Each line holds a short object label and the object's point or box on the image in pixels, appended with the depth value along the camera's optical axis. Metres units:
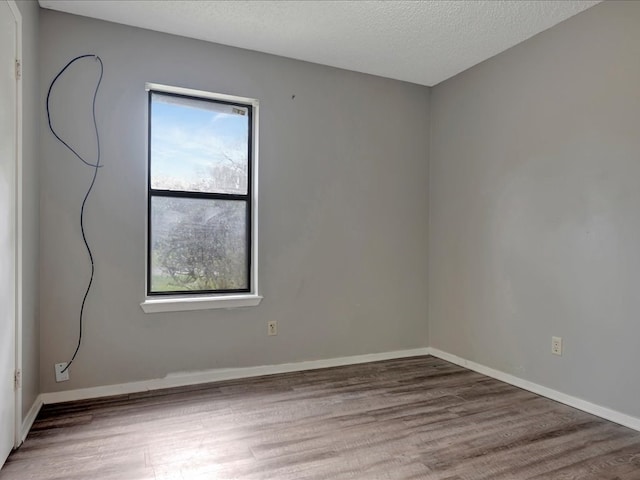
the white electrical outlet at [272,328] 3.27
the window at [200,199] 3.00
